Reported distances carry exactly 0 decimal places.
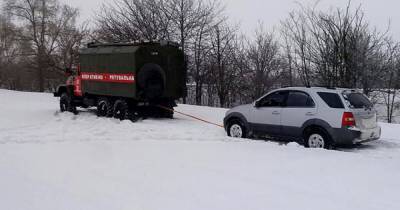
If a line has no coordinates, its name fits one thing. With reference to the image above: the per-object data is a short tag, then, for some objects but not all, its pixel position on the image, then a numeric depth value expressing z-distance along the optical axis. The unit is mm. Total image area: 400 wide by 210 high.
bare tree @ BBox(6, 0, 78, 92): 43562
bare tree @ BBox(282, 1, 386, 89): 21188
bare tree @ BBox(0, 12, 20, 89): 43906
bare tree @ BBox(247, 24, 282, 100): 28031
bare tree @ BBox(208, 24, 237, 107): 28391
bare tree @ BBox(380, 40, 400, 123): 20938
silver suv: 9352
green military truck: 14320
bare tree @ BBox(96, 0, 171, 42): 28859
